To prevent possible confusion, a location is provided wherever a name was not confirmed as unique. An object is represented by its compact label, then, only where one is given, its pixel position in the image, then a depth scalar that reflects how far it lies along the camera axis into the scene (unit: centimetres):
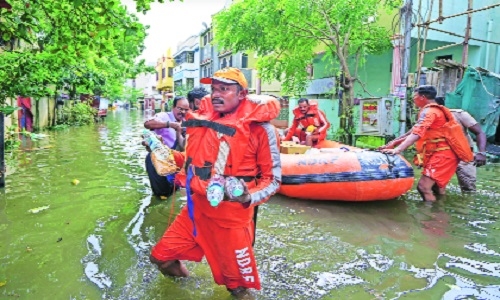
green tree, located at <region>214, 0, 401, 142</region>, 1213
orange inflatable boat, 601
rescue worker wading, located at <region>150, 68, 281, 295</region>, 293
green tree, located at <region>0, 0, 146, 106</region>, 405
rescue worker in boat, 909
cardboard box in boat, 765
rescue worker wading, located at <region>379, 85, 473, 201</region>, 601
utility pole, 1116
